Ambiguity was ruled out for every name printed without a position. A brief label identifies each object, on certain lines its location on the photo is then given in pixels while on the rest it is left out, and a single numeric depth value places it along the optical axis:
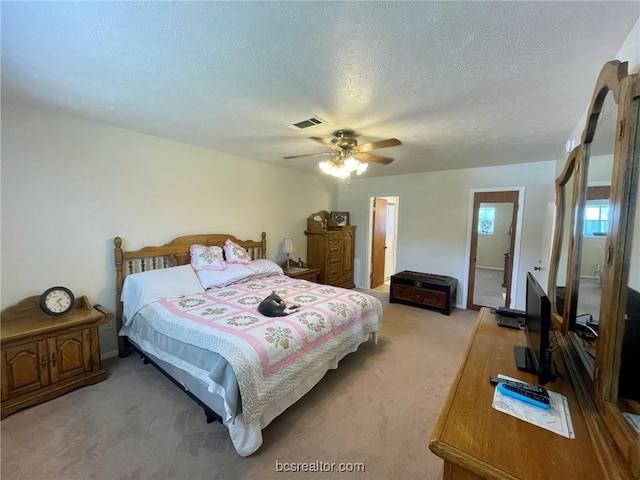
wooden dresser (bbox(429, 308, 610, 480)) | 0.82
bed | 1.75
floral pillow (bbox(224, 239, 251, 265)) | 3.69
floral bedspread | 1.78
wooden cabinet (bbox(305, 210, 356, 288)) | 5.11
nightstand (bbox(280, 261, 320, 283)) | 4.47
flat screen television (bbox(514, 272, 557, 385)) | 1.21
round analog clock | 2.32
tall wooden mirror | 0.87
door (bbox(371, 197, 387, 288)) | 5.88
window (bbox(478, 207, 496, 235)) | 4.40
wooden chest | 4.39
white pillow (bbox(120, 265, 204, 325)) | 2.66
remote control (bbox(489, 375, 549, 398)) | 1.15
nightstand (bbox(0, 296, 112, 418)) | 2.04
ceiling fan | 2.62
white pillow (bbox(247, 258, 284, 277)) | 3.72
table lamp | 4.64
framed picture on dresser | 5.68
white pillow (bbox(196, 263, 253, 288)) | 3.23
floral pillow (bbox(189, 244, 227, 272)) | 3.31
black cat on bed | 2.38
